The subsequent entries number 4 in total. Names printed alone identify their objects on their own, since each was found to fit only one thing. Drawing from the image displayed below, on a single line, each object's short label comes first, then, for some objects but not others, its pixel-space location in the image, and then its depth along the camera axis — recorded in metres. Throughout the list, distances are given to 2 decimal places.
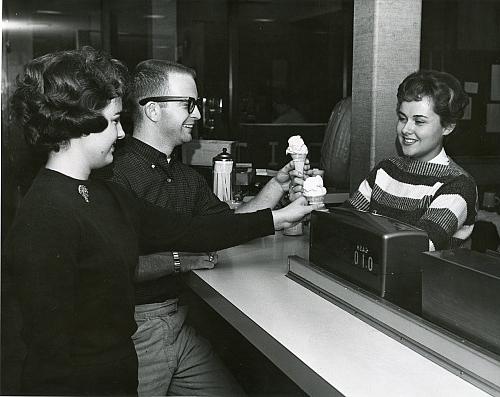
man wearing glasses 1.81
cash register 1.33
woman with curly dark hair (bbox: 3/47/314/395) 1.32
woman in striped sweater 1.92
